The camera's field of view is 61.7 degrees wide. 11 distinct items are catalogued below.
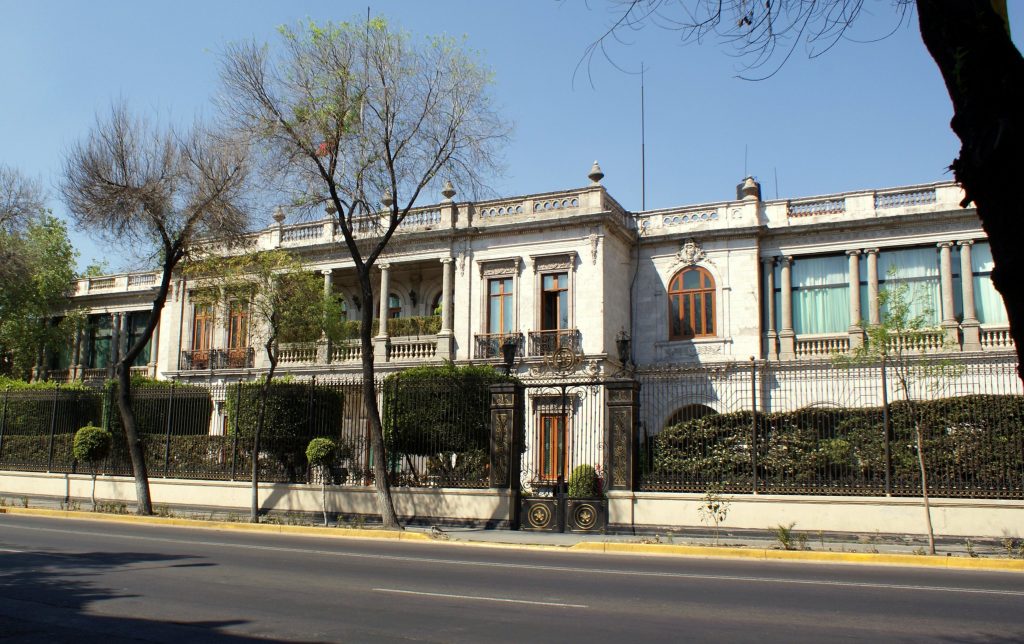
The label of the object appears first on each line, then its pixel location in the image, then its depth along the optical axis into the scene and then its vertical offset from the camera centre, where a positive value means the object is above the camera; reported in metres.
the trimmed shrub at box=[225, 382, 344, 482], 21.55 +0.42
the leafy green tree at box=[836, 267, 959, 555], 15.60 +1.72
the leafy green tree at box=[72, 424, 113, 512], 23.67 -0.22
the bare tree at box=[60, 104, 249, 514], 21.53 +5.96
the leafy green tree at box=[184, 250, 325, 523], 21.44 +3.66
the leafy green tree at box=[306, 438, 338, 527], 20.06 -0.35
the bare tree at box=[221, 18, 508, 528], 18.66 +6.76
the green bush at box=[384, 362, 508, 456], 19.83 +0.60
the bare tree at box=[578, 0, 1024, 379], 2.79 +1.11
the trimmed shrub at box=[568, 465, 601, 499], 21.84 -1.08
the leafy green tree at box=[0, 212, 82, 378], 37.25 +6.05
